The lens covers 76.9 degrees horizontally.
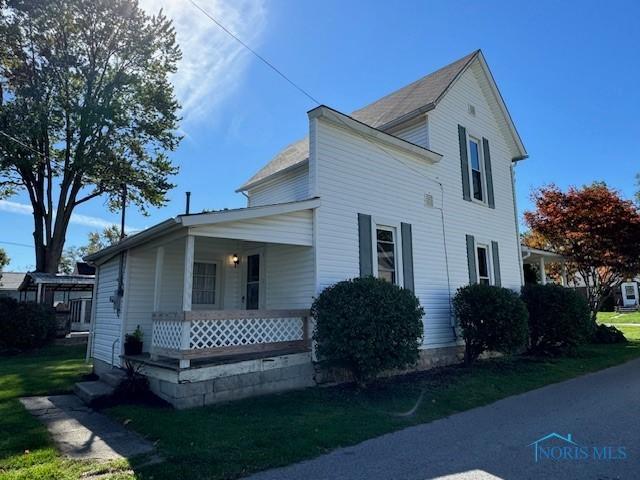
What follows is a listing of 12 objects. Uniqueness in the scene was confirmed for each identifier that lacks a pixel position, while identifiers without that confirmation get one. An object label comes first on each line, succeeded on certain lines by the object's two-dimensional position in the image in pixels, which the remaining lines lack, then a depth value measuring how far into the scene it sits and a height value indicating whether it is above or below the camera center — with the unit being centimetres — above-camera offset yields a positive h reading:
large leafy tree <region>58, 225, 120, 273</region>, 5159 +912
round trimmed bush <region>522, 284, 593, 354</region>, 1121 -37
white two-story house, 682 +137
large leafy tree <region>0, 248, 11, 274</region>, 4531 +588
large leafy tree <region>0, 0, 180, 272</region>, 1900 +1081
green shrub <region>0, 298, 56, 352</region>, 1501 -54
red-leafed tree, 1551 +292
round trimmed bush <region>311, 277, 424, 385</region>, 698 -36
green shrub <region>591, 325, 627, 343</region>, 1448 -114
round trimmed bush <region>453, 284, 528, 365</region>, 927 -32
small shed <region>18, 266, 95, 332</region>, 1825 +107
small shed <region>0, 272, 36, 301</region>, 3052 +262
